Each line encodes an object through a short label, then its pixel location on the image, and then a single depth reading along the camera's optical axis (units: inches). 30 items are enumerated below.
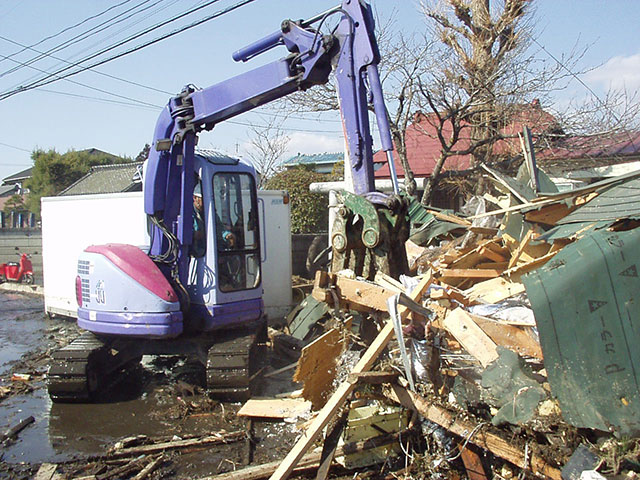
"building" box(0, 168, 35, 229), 1142.8
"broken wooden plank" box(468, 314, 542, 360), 175.0
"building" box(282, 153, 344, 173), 1289.7
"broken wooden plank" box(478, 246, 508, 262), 283.6
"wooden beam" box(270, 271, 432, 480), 153.5
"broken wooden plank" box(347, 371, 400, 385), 163.0
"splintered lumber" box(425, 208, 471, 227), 363.3
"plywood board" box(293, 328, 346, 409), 189.2
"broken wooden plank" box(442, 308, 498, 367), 167.3
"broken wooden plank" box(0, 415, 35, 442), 224.2
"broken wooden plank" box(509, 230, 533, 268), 240.8
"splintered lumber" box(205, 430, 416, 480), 176.1
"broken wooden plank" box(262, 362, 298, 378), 288.7
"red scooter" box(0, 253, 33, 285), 657.6
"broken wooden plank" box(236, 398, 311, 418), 231.3
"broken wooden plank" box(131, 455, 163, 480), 186.9
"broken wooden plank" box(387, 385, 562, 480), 139.7
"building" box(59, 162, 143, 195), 862.5
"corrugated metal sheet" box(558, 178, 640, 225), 181.2
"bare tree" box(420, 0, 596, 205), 471.2
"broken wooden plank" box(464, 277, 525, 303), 221.8
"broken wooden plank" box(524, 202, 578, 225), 222.4
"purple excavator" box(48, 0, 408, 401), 226.2
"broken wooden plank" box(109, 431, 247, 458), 204.2
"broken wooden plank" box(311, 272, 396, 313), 191.2
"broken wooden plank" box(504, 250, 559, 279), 212.1
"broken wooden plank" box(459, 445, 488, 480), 152.9
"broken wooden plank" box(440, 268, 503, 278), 265.0
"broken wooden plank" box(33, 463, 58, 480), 188.1
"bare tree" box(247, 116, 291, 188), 872.9
